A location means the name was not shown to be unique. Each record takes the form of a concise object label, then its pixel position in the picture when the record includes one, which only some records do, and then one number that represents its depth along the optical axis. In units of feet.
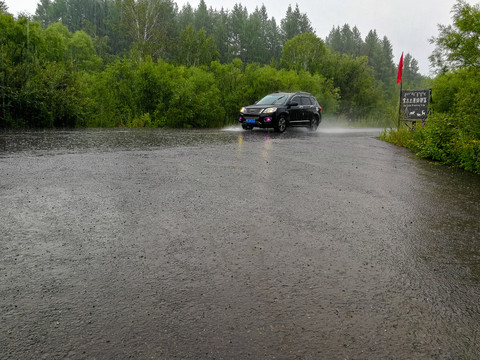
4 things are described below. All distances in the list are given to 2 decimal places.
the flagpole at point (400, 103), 54.34
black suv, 61.87
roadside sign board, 51.06
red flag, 56.08
